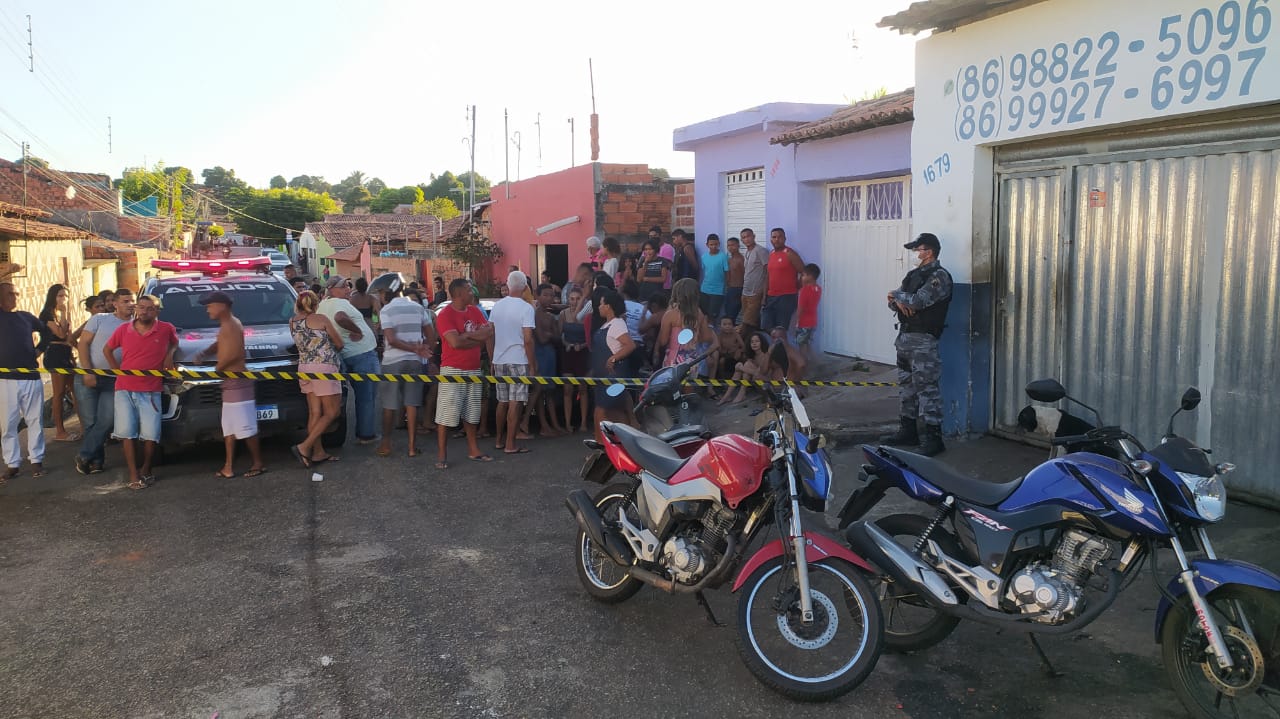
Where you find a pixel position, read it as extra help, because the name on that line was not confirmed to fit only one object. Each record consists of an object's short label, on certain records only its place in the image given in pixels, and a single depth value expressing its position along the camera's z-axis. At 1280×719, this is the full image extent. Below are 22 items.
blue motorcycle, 3.71
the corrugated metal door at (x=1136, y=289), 6.51
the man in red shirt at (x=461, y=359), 8.92
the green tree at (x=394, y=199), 93.12
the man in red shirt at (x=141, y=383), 8.34
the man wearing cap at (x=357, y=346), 9.36
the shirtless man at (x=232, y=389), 8.51
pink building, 18.72
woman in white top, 8.77
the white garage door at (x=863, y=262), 11.55
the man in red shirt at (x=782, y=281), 12.45
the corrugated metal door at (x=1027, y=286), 7.59
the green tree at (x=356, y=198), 111.56
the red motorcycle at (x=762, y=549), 4.17
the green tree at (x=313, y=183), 144.12
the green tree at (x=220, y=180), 107.38
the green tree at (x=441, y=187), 95.88
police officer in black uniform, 7.84
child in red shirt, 11.98
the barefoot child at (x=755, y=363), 10.75
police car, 8.80
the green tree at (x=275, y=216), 88.25
